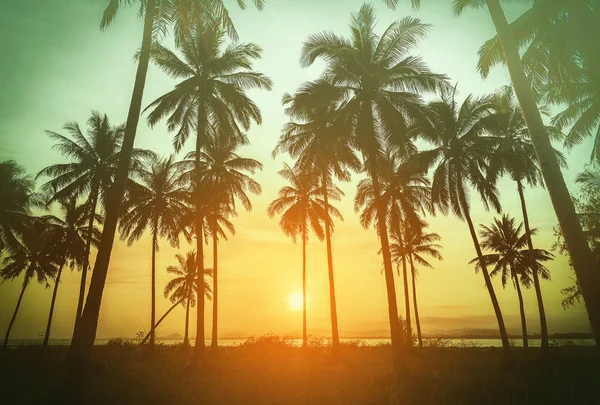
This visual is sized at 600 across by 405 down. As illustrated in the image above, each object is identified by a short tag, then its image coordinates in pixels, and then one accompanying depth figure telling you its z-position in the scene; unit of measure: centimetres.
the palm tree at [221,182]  2089
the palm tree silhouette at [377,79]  1367
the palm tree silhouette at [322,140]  1444
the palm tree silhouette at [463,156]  1820
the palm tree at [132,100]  797
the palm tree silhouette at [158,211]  2402
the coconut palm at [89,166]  2034
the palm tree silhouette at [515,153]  1826
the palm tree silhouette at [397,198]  2300
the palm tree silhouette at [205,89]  1658
